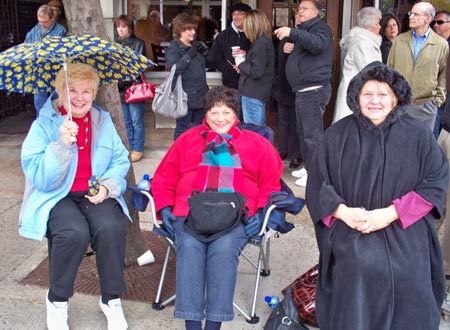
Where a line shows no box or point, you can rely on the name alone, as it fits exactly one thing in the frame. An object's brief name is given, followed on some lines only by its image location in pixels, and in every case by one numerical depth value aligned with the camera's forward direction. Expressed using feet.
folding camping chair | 10.55
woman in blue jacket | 9.99
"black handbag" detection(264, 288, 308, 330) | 9.95
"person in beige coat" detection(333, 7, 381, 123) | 17.92
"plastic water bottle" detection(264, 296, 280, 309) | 10.91
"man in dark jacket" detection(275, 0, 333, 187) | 17.17
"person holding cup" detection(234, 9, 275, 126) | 18.45
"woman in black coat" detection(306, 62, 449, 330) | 8.77
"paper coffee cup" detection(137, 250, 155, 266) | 13.01
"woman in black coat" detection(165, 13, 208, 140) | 18.35
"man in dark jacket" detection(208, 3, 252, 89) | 19.52
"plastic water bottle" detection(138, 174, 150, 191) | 11.07
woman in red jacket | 10.18
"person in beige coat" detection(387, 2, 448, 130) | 16.08
